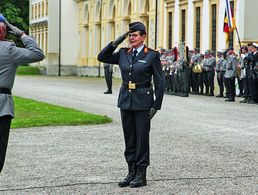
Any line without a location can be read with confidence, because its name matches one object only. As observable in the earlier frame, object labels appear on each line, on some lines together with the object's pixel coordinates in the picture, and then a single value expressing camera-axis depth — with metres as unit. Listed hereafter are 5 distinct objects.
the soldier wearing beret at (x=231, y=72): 27.41
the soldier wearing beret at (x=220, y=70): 28.86
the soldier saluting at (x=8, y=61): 7.64
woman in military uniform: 8.99
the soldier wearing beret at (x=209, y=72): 30.84
